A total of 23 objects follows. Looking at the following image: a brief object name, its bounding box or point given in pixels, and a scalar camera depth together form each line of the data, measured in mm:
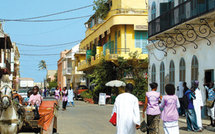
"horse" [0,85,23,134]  10508
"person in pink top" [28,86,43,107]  14055
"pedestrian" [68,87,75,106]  31978
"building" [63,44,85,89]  71500
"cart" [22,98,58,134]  11672
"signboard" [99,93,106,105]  36125
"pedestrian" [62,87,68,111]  27734
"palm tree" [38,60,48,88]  144625
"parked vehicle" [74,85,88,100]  50169
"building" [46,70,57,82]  153125
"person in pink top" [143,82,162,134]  10711
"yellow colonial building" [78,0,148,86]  37406
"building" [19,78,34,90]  67750
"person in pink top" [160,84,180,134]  10016
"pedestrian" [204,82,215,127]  15633
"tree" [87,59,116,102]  39094
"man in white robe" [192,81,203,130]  15148
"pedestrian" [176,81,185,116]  21642
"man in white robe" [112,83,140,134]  8445
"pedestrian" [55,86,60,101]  30886
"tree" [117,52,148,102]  36288
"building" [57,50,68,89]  96438
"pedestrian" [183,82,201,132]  14867
